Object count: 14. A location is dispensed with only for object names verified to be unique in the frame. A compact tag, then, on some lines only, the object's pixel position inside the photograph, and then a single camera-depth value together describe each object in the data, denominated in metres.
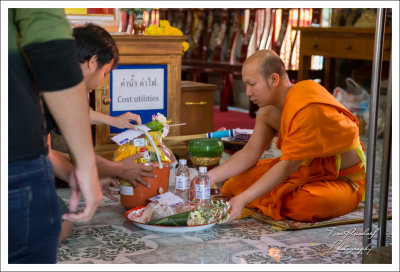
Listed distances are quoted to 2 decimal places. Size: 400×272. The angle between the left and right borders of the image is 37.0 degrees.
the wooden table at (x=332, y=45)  5.21
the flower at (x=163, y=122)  2.67
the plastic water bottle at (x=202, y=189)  2.56
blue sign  3.38
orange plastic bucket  2.64
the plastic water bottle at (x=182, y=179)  2.66
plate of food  2.42
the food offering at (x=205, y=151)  3.01
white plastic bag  5.46
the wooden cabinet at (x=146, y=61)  3.34
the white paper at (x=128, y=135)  2.50
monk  2.54
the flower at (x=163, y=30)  3.54
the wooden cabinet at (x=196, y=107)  4.18
